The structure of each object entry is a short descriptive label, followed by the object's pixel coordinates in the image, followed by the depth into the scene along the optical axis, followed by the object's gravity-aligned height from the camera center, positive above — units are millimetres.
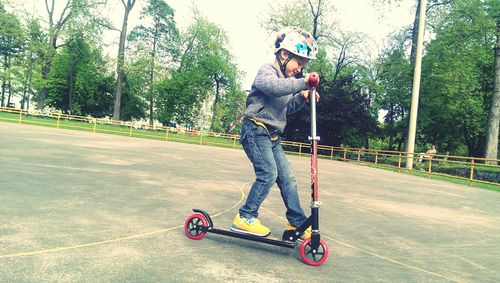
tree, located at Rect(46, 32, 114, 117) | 47588 +6017
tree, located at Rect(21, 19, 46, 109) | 37438 +7371
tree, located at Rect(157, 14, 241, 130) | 52500 +9173
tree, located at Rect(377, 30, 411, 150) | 32062 +6690
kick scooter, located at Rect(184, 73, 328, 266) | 3107 -952
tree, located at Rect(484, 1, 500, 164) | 21172 +2411
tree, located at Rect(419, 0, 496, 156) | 23422 +7033
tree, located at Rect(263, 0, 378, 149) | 30547 +5225
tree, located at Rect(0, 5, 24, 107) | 35719 +8916
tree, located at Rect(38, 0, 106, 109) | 35562 +10641
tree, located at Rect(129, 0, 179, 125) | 46344 +13127
